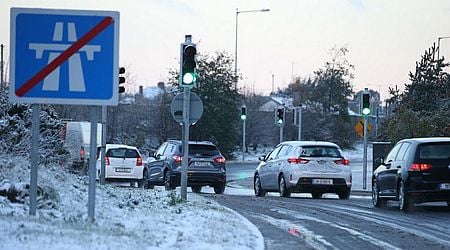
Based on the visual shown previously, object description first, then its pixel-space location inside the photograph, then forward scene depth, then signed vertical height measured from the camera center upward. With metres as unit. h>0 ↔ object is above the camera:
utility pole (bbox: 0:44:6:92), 24.79 +2.34
